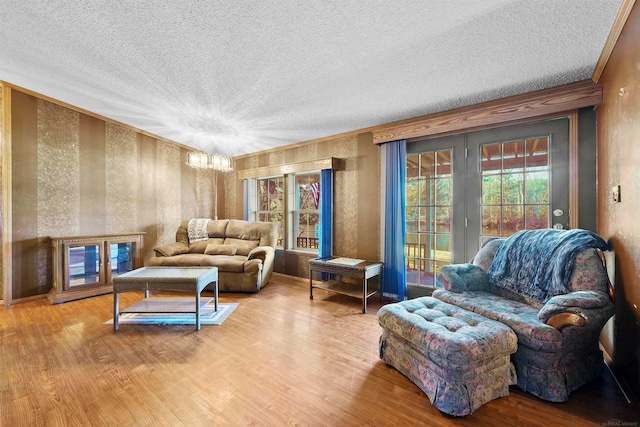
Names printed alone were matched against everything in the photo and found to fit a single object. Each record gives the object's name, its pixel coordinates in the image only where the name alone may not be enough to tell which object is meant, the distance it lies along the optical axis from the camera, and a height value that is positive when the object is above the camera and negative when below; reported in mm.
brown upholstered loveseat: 3926 -625
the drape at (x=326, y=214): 4309 -18
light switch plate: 1882 +123
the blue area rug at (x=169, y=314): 2811 -1174
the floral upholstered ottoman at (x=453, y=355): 1558 -929
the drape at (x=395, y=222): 3566 -138
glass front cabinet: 3381 -680
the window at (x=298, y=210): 4820 +62
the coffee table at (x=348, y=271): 3258 -775
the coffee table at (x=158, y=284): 2648 -720
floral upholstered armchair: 1652 -674
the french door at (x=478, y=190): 2703 +257
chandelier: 3959 +839
